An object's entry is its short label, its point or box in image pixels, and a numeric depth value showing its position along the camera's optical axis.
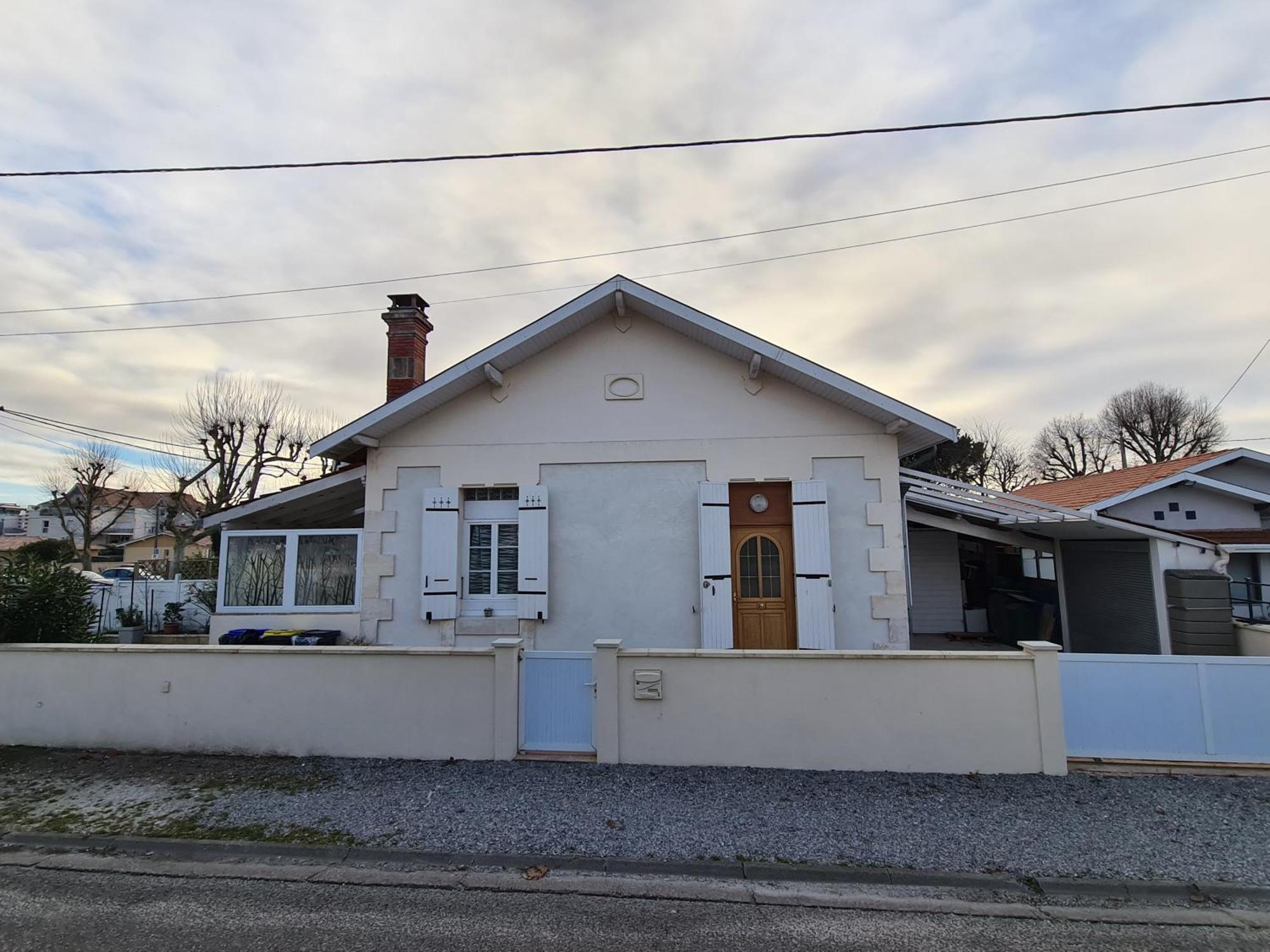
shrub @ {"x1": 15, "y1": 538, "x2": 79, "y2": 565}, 7.74
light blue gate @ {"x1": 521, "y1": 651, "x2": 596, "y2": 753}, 5.82
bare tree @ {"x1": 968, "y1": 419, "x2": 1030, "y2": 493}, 36.09
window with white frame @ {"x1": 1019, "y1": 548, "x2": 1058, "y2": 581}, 12.20
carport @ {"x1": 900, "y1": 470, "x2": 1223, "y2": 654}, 8.62
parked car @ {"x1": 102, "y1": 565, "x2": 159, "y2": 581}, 23.33
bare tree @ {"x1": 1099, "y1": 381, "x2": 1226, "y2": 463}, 29.94
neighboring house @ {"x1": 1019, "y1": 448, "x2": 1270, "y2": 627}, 10.91
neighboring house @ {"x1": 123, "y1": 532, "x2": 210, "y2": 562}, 41.91
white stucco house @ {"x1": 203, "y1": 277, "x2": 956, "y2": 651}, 7.80
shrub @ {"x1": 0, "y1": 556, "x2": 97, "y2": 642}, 6.88
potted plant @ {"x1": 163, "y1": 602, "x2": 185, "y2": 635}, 13.69
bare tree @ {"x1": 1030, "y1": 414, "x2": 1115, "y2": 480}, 35.19
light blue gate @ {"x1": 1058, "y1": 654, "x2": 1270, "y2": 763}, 5.45
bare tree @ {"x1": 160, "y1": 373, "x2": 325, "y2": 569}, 21.38
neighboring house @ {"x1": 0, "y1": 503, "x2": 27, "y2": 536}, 54.59
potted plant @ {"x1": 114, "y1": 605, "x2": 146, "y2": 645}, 13.34
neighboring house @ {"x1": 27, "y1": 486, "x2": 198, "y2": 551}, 47.66
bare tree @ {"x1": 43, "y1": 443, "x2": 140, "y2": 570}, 28.58
